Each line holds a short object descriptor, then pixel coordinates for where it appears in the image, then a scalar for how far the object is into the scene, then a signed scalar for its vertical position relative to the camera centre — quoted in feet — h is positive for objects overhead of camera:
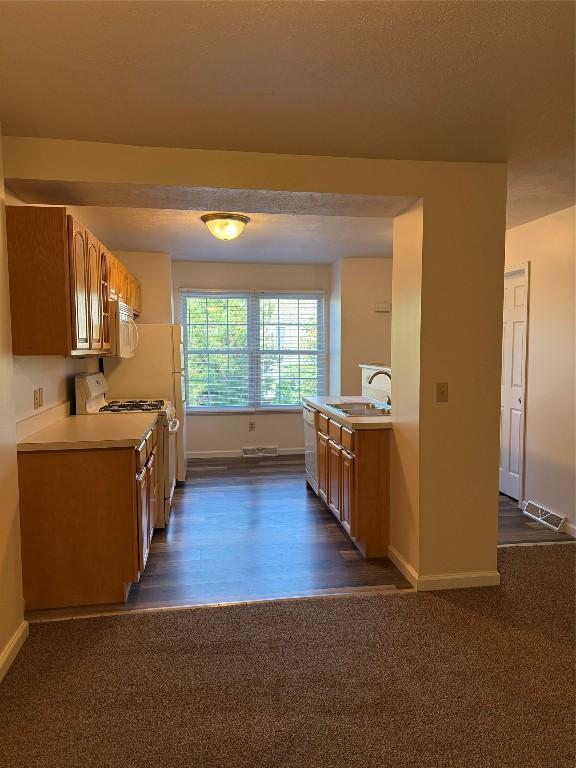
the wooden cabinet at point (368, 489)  10.92 -2.99
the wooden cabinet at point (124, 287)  12.79 +1.88
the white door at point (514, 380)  14.38 -0.84
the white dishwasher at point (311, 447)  14.92 -2.93
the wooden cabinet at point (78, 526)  8.63 -2.99
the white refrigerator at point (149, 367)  15.93 -0.48
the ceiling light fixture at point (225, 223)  12.24 +3.11
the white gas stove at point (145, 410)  12.64 -1.52
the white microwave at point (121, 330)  12.42 +0.56
